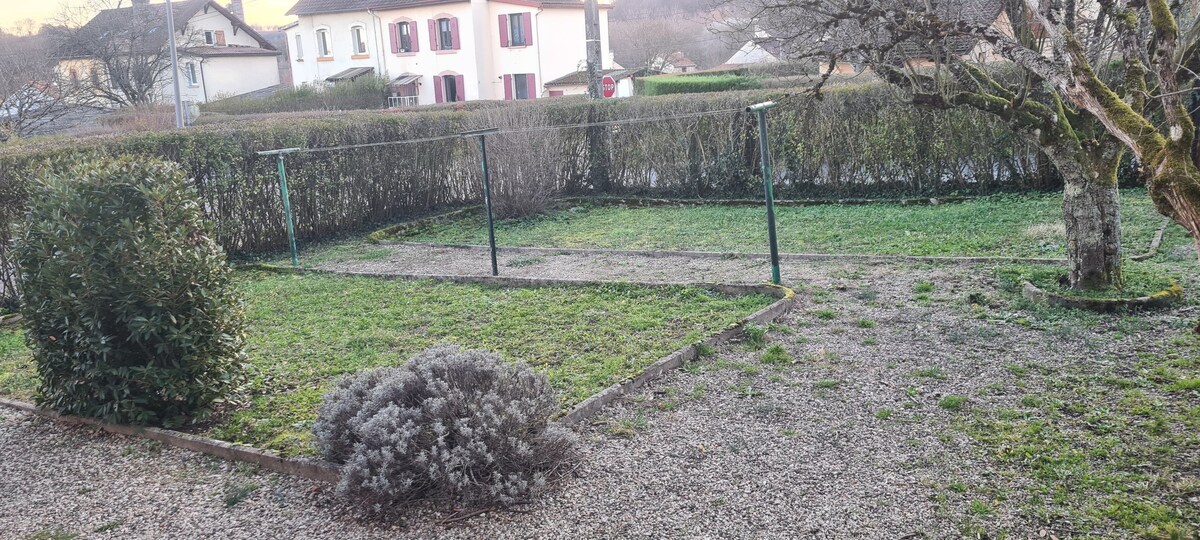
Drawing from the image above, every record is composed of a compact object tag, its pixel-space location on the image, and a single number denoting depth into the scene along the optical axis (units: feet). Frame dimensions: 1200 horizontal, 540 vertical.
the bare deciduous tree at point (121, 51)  108.68
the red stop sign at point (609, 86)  73.14
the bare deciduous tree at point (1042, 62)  15.31
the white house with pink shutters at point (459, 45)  123.13
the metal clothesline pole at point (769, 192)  22.75
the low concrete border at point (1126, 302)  19.08
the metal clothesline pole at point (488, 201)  28.15
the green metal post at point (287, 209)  32.95
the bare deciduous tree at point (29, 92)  74.69
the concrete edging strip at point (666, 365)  15.49
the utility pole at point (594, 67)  60.13
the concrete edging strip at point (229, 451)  13.55
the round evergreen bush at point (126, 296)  15.39
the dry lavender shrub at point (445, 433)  12.25
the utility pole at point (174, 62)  68.58
